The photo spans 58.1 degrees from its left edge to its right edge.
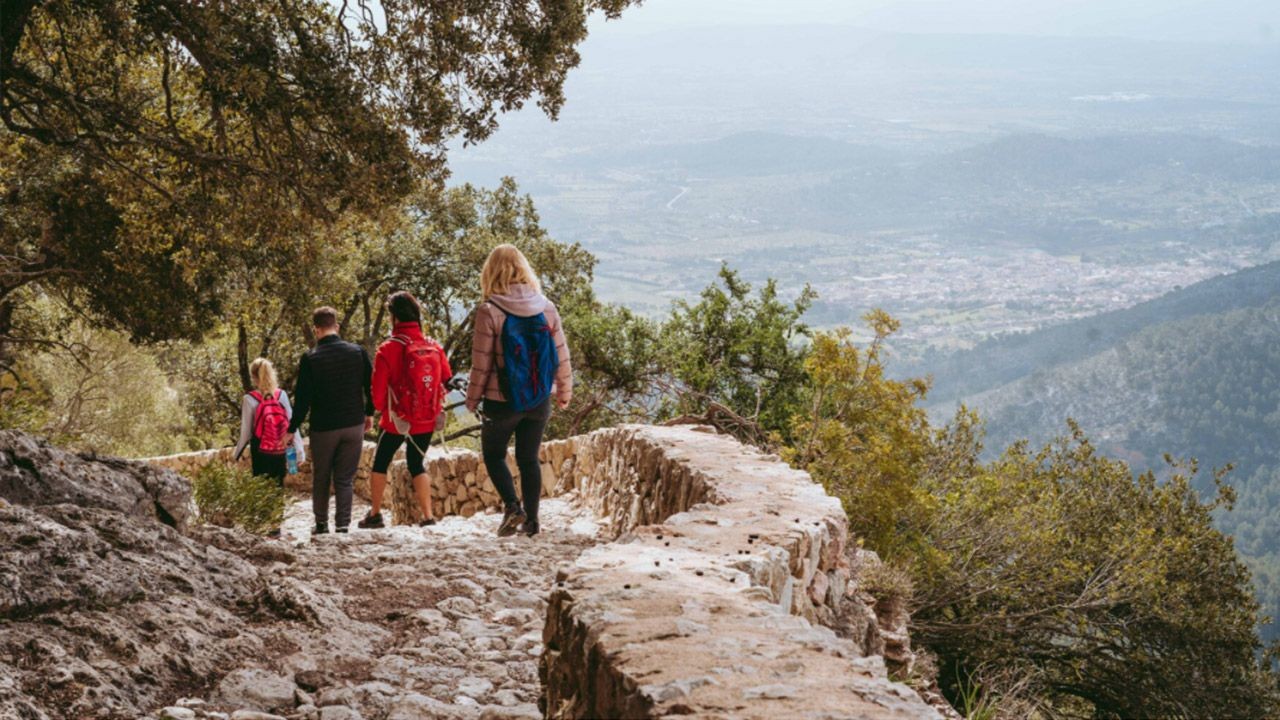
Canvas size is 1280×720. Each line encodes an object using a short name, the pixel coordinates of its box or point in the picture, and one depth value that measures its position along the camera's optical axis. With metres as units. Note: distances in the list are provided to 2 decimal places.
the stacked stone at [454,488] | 14.59
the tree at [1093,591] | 15.09
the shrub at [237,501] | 9.31
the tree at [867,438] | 10.79
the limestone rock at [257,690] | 4.84
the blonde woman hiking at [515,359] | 7.93
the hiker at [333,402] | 9.42
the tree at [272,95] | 8.93
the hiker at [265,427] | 10.58
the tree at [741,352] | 19.70
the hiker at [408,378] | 9.34
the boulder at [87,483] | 6.52
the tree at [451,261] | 23.31
